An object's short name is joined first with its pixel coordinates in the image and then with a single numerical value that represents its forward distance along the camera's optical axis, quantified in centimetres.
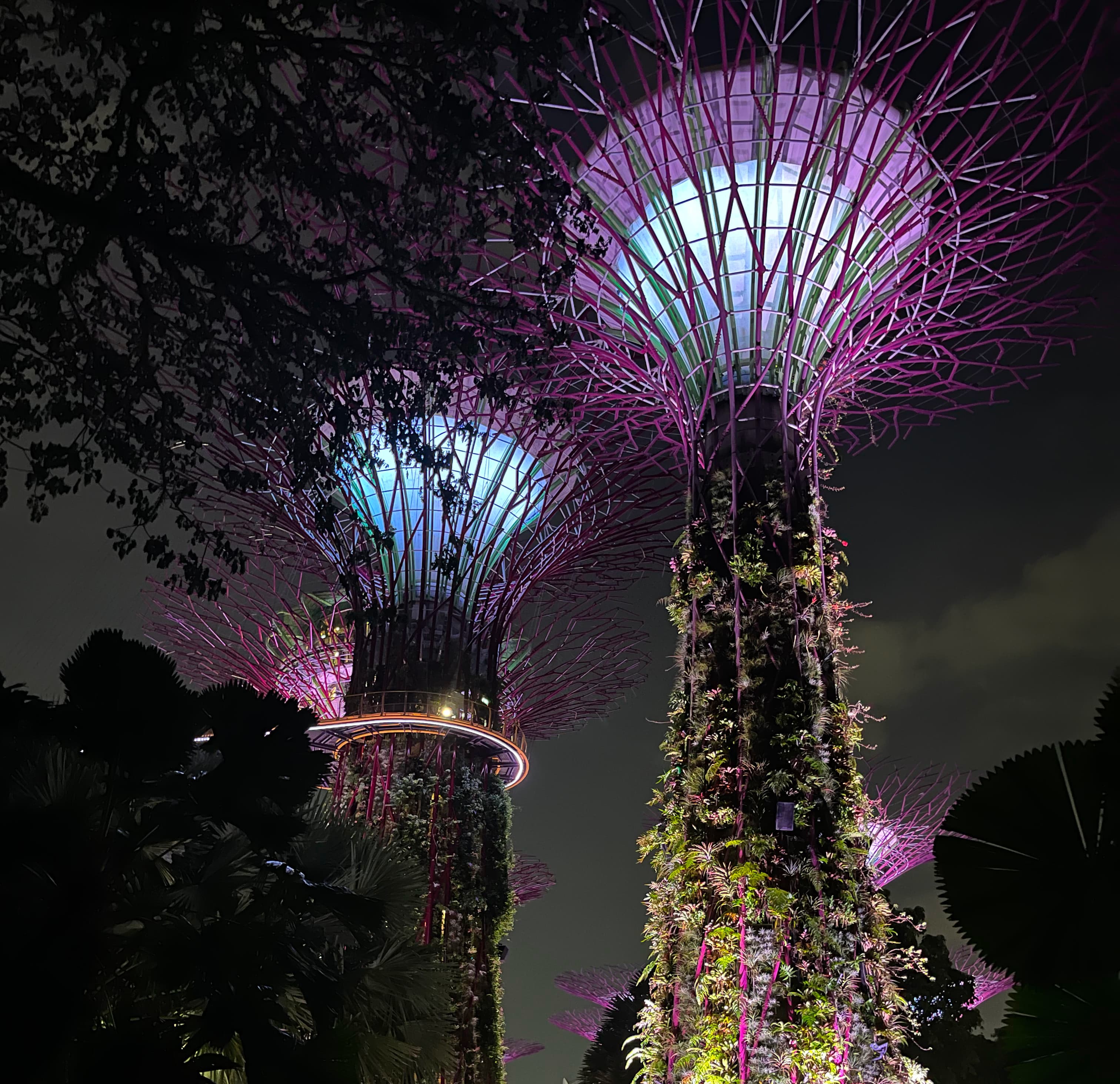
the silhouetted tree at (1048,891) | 452
